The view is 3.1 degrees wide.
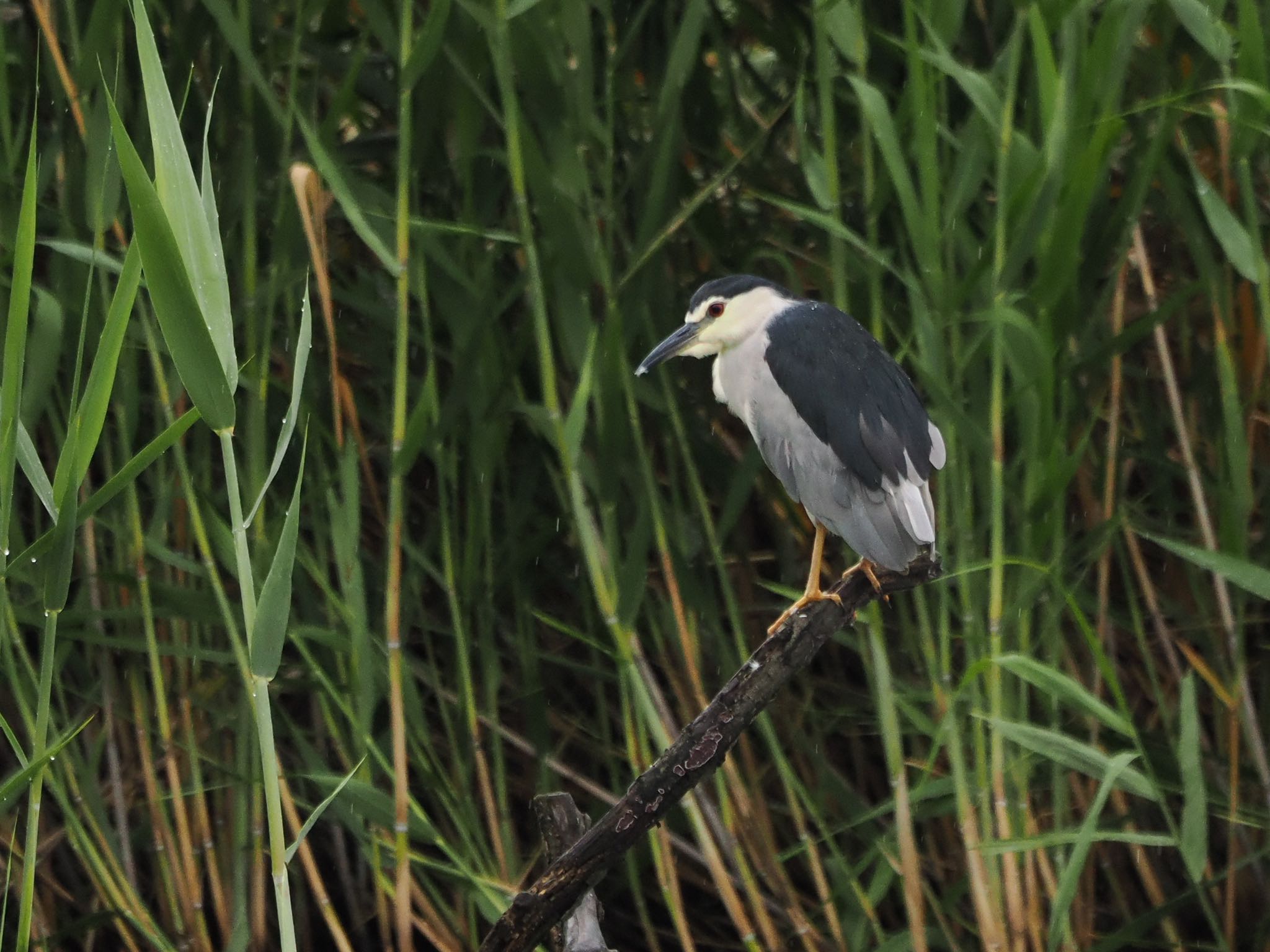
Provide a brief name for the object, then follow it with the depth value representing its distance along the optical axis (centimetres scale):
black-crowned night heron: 1511
